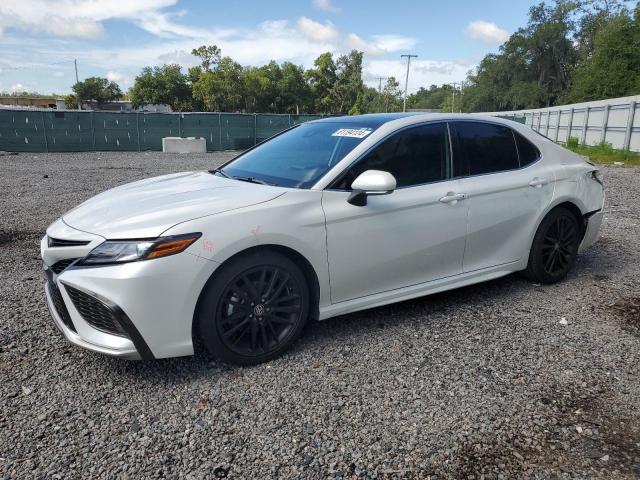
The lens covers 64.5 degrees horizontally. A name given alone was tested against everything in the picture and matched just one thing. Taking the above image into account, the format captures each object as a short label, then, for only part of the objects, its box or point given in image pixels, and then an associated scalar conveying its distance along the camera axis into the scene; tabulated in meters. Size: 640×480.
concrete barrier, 23.14
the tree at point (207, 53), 69.56
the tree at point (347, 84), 75.75
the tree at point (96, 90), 92.88
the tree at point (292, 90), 70.62
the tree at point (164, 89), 74.00
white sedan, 2.80
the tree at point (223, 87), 64.94
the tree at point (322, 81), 75.19
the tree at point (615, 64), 47.34
